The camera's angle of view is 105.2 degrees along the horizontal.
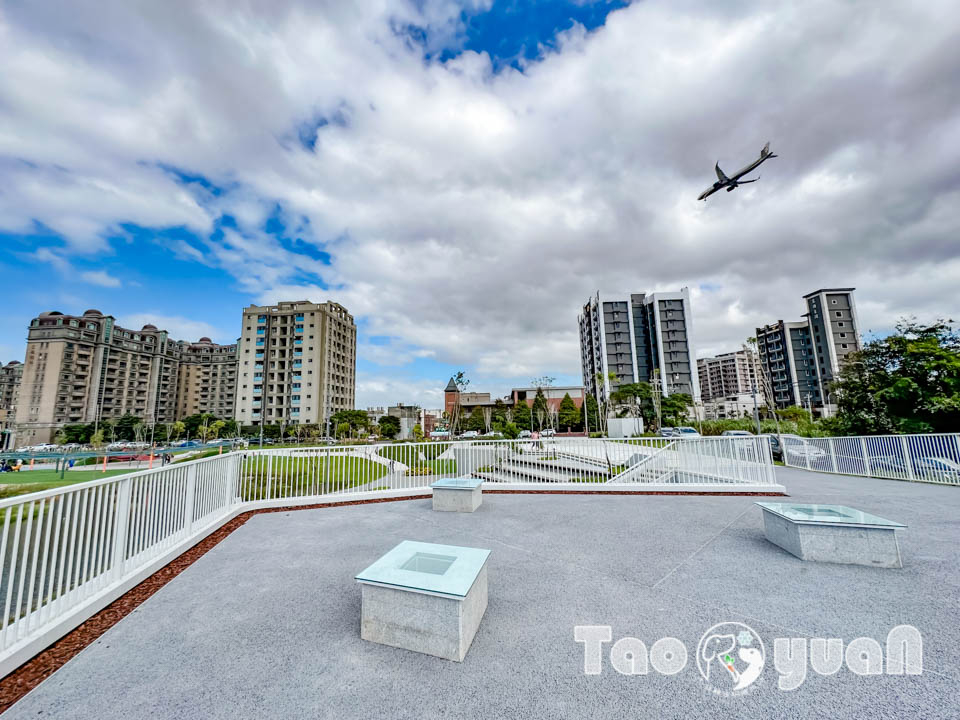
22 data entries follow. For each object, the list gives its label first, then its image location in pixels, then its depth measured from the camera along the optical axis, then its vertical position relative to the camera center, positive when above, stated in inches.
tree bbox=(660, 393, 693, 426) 1706.0 -23.2
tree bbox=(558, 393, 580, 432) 2020.7 -48.9
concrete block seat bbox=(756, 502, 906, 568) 143.0 -55.5
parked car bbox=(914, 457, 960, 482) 335.0 -69.1
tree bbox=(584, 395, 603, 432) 1940.2 -41.1
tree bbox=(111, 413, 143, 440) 2482.8 -45.4
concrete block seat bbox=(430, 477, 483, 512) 248.2 -57.5
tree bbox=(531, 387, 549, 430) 2034.9 +0.7
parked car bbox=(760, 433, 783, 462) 680.8 -89.9
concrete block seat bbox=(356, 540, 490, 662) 90.7 -50.1
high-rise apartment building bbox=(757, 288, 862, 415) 2301.9 +354.6
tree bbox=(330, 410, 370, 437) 2263.8 -32.6
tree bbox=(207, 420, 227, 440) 2343.5 -62.6
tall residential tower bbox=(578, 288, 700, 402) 2345.0 +423.6
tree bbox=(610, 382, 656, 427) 1771.8 +29.2
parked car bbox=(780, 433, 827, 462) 530.1 -74.1
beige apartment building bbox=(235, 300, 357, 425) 2477.9 +356.6
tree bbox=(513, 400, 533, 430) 2048.7 -47.7
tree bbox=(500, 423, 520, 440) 1685.8 -102.2
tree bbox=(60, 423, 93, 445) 2347.4 -67.5
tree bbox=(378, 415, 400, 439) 2274.9 -87.4
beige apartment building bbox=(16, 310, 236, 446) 2491.4 +360.6
